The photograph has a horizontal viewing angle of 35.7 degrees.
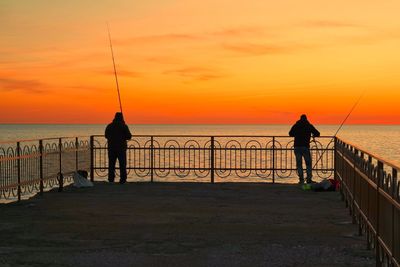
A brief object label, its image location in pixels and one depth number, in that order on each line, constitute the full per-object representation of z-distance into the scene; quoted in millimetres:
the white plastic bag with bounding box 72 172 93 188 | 18891
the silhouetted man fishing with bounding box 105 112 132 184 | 20125
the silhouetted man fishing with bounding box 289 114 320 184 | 19828
